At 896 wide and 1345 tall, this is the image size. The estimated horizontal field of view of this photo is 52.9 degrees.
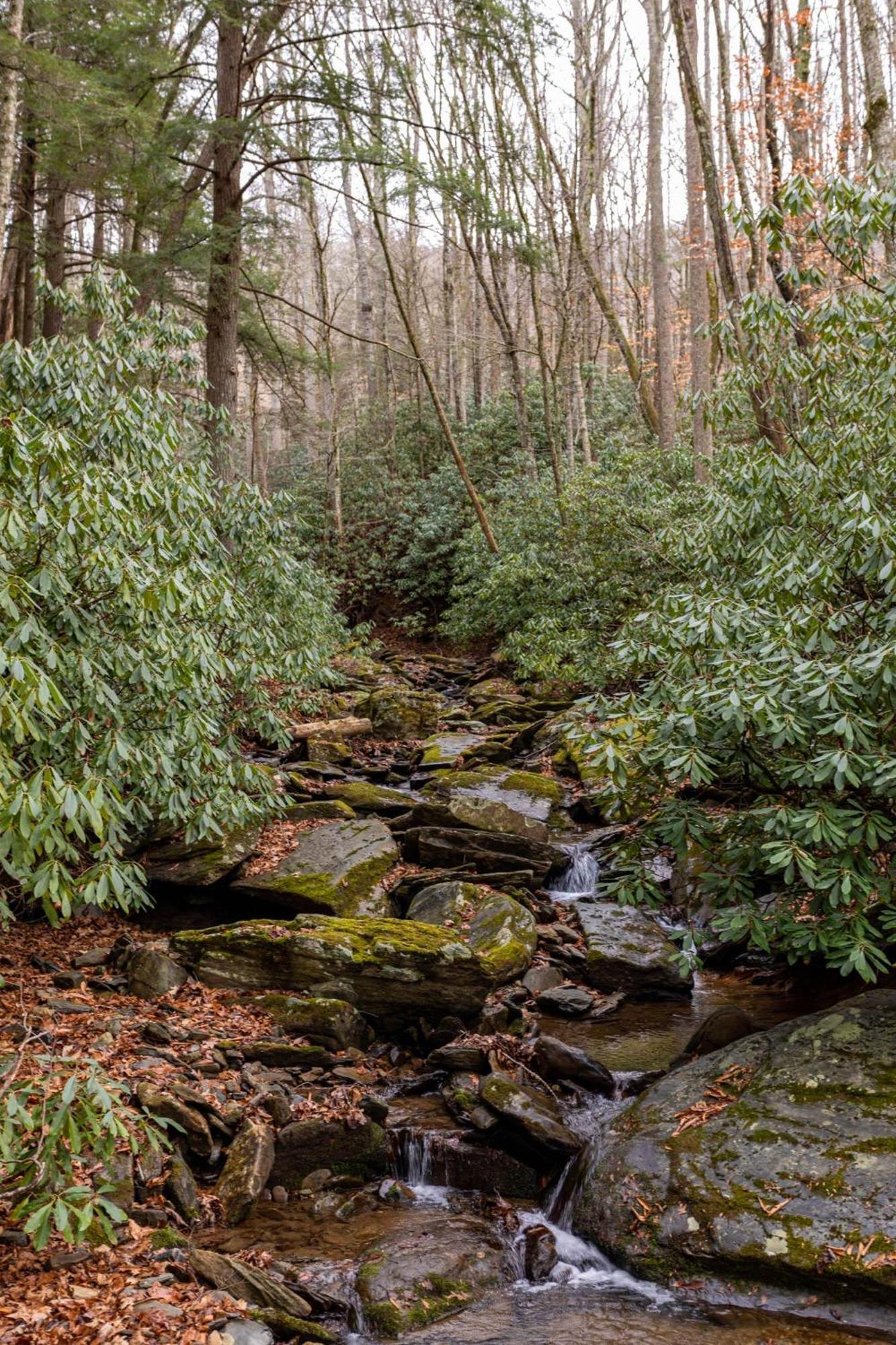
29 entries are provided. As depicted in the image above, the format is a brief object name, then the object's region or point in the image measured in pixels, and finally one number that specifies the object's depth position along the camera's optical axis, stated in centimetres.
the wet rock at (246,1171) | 500
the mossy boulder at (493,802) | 1003
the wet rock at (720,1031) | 632
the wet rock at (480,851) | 950
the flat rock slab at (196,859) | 794
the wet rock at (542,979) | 772
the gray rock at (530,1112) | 561
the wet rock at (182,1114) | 516
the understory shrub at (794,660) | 494
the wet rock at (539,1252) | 486
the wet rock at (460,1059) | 652
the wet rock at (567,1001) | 747
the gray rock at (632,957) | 790
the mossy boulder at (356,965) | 695
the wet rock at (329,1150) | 545
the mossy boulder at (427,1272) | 441
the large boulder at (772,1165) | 439
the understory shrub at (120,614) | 442
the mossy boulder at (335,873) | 803
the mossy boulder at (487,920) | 773
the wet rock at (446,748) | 1249
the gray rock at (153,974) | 674
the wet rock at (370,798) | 1048
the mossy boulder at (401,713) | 1441
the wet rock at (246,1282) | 416
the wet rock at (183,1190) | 478
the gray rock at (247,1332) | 382
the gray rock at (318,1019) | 664
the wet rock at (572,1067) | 638
